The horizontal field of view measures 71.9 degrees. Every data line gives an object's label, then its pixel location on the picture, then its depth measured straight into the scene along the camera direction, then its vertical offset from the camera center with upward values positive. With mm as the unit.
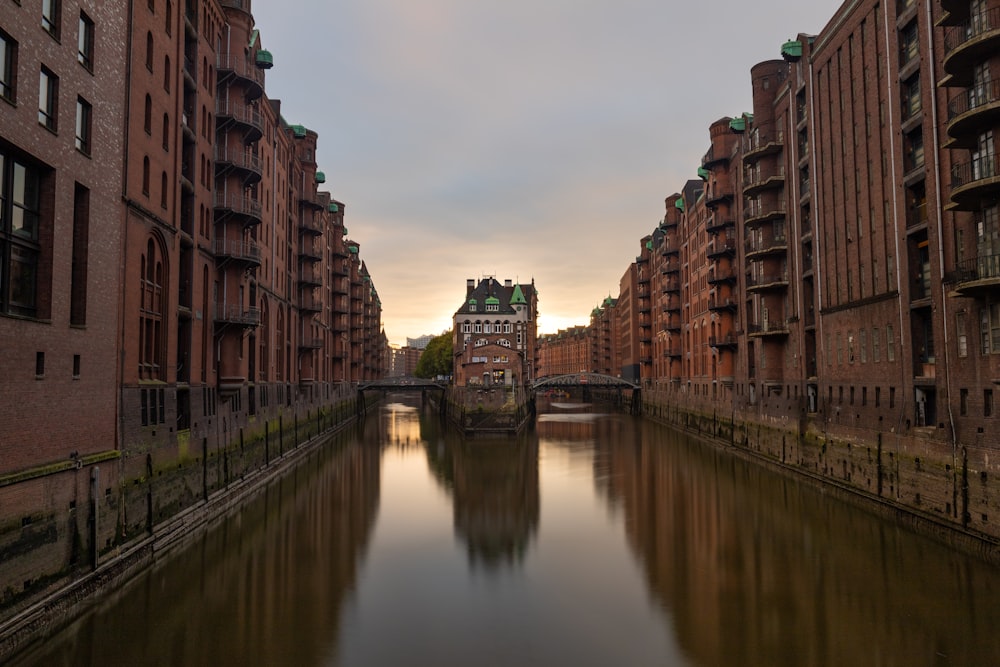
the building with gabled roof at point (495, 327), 68000 +6360
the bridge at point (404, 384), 81500 -989
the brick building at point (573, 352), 161500 +5677
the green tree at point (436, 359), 115125 +3124
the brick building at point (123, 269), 14578 +3288
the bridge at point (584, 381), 87662 -899
